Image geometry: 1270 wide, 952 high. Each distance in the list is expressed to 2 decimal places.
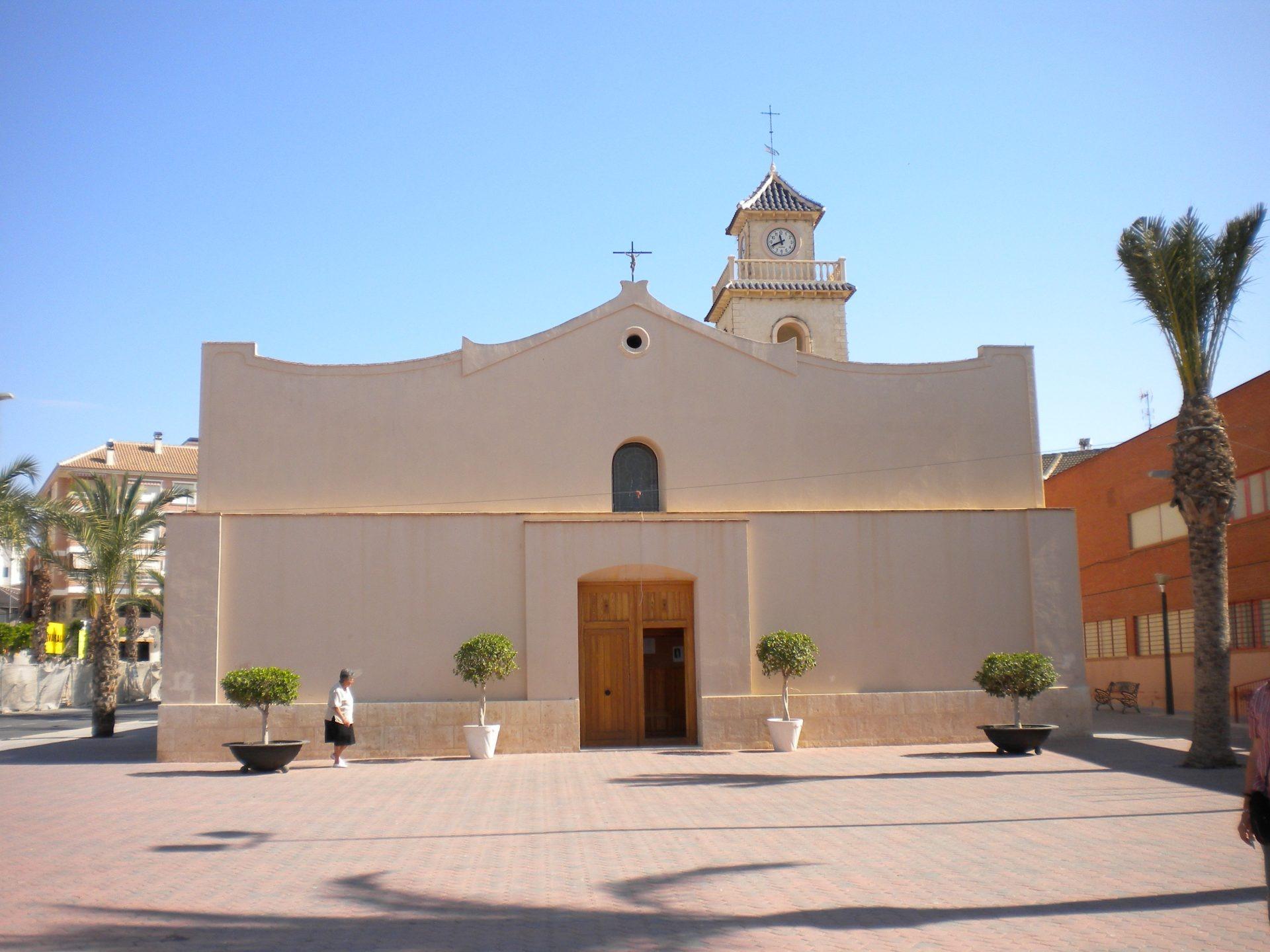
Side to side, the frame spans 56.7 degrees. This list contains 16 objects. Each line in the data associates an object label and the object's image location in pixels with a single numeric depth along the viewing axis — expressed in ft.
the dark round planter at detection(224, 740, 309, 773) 60.54
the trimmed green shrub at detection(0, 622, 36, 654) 157.99
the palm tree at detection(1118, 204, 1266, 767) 57.11
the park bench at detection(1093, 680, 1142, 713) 101.60
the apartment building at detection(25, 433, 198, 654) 209.26
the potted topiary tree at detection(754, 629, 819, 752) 67.46
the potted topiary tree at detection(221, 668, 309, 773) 60.75
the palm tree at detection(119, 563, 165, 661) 151.20
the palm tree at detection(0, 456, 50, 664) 97.30
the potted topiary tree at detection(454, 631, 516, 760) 66.03
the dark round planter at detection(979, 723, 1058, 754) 63.36
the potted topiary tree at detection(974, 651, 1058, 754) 63.52
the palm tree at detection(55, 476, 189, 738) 91.91
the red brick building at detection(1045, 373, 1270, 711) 83.10
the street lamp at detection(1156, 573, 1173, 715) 94.84
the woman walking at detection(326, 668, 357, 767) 62.75
